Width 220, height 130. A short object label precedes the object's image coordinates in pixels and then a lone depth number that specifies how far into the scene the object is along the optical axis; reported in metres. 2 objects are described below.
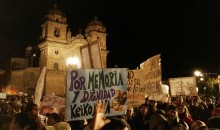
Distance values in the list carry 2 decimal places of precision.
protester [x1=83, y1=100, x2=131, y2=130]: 1.68
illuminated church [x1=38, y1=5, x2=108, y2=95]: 26.84
